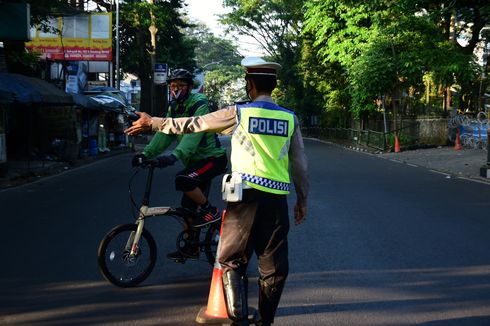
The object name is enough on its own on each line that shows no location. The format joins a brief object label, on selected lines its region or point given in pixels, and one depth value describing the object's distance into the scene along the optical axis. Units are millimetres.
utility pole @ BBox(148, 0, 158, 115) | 38781
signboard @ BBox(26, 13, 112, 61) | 32375
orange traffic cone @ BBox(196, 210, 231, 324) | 4543
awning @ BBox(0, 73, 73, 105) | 16147
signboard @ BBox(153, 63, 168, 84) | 36938
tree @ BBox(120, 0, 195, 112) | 37500
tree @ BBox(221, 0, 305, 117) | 51453
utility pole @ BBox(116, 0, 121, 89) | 35250
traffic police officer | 3998
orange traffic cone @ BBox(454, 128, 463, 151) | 27453
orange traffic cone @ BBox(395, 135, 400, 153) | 29470
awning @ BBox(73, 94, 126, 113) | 22628
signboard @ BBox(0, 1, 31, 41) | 17797
